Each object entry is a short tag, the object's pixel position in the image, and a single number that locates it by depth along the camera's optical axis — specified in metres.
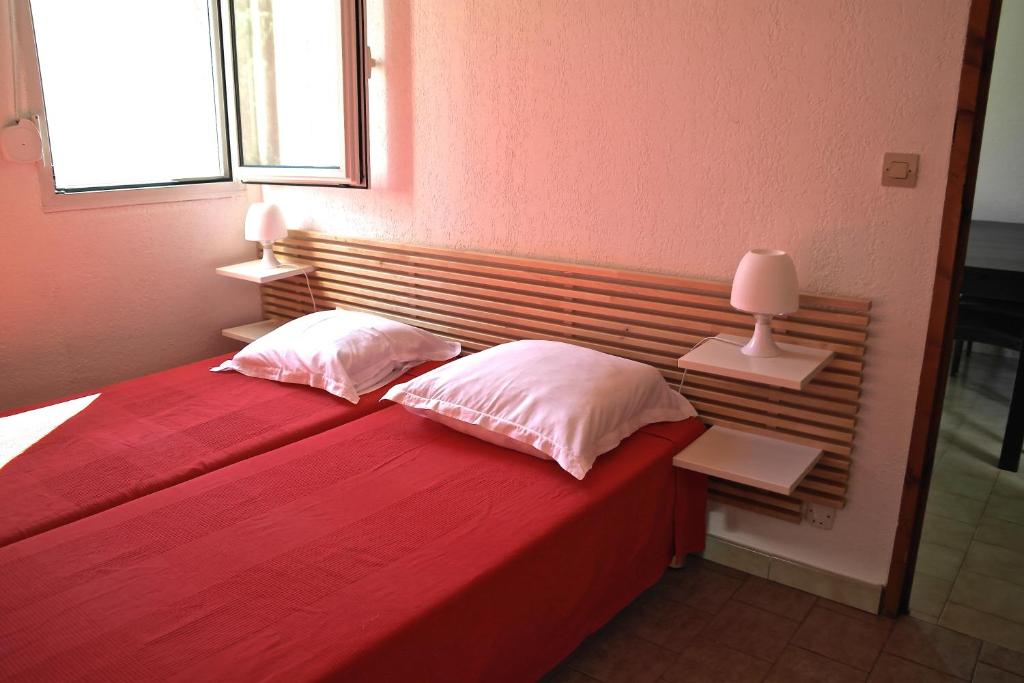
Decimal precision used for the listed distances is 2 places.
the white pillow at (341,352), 2.80
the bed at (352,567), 1.55
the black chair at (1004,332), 3.36
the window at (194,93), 2.96
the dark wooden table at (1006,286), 3.36
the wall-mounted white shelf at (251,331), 3.42
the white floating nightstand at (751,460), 2.22
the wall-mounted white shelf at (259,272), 3.27
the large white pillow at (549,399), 2.22
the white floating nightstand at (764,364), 2.14
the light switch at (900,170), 2.15
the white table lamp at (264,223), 3.32
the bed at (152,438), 2.11
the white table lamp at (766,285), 2.21
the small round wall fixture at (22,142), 2.75
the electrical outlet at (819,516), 2.46
